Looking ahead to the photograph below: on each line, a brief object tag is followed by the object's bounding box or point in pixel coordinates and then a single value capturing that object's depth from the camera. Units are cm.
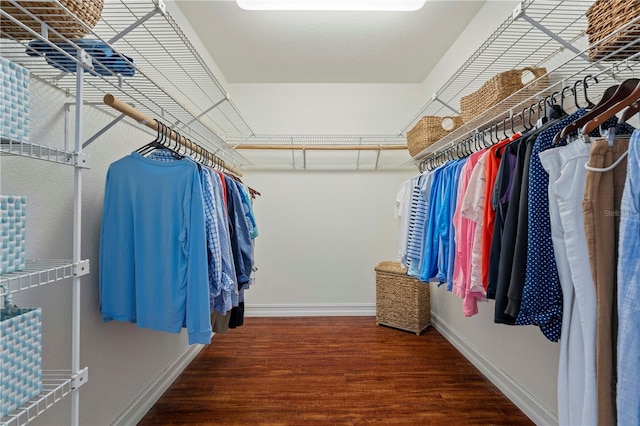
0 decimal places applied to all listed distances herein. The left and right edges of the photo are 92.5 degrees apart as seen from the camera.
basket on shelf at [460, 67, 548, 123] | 150
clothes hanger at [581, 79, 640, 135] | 80
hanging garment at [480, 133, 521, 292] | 130
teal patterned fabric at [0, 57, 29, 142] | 69
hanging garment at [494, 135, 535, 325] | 109
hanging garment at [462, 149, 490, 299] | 133
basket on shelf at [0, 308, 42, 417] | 67
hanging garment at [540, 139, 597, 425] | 80
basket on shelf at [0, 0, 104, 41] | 80
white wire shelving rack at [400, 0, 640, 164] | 118
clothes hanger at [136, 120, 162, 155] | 138
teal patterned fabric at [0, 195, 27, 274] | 68
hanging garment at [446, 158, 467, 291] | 161
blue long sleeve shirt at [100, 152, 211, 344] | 130
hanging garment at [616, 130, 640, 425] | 69
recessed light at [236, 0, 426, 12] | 201
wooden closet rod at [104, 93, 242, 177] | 110
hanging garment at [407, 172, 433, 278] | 190
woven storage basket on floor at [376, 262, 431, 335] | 278
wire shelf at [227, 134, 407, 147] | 328
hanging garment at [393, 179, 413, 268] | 215
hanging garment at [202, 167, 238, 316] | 138
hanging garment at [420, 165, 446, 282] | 176
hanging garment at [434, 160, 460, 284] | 168
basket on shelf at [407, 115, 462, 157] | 240
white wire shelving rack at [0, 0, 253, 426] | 81
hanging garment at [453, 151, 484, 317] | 144
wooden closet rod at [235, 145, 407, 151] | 310
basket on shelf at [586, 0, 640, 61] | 92
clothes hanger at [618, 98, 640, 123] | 86
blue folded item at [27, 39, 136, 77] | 92
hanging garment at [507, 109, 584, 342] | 96
